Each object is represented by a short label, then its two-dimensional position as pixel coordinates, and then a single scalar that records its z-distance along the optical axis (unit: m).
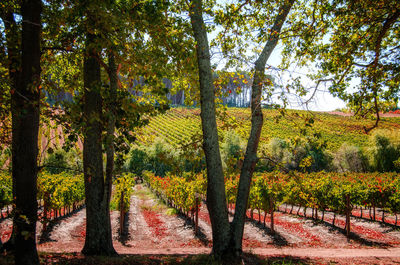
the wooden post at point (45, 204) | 10.76
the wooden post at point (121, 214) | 11.93
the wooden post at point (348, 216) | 11.23
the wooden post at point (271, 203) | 12.72
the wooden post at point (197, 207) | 11.90
